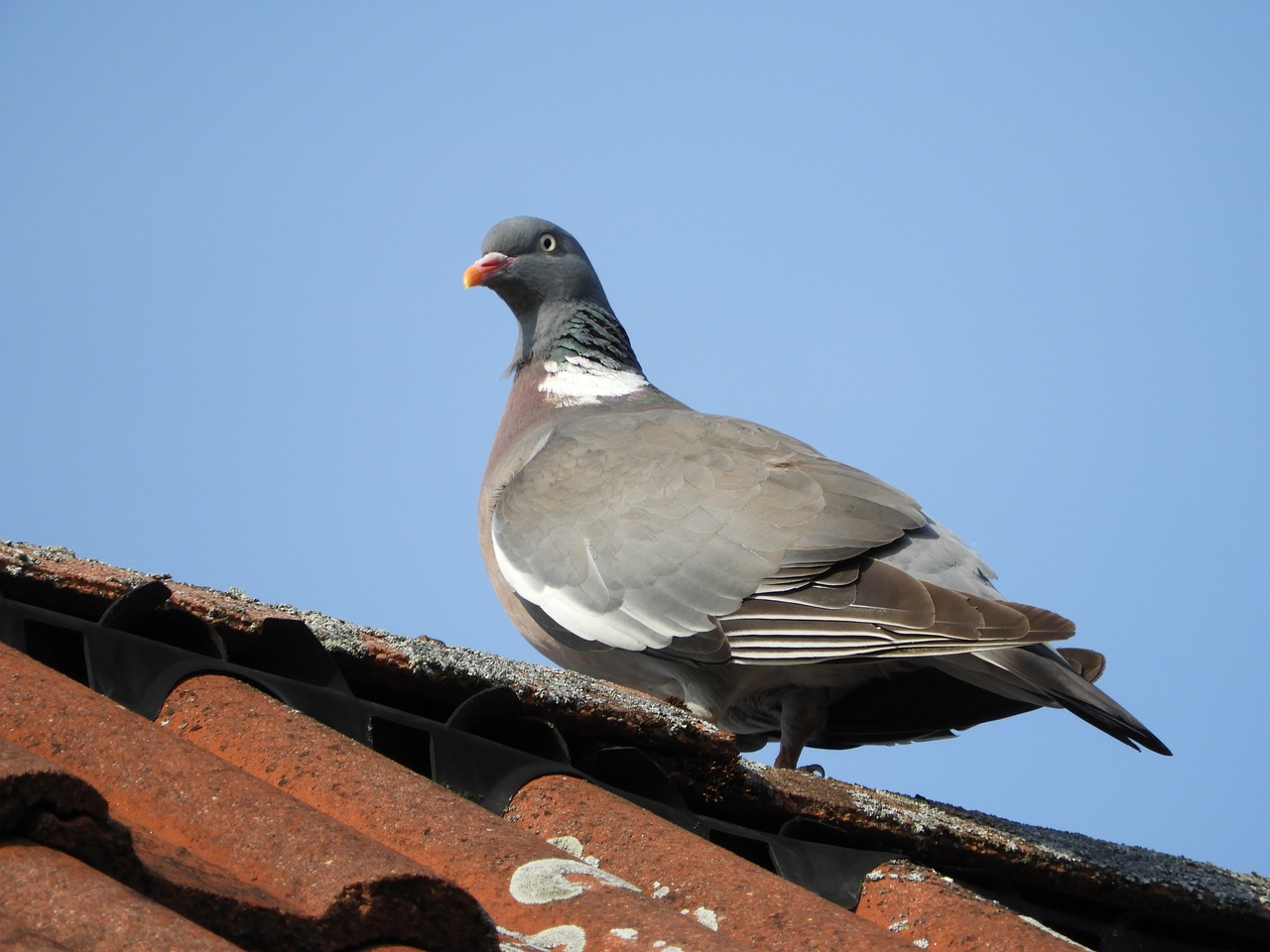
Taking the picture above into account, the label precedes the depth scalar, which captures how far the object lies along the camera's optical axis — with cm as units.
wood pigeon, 858
